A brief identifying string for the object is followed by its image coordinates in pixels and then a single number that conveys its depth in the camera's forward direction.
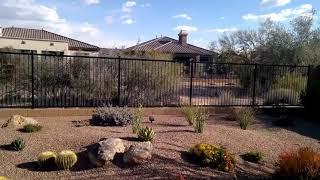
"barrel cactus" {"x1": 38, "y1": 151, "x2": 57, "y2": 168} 4.71
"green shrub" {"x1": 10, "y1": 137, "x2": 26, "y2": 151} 5.09
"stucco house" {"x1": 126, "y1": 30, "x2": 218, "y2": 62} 27.42
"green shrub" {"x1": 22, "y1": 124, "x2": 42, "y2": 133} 5.76
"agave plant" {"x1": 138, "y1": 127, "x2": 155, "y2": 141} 5.26
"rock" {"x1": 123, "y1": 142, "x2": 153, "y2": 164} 4.67
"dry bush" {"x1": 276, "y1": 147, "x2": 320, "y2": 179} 4.51
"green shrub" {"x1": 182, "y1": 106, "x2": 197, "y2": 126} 6.63
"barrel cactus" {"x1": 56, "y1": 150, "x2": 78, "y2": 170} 4.63
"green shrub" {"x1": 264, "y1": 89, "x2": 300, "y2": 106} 10.00
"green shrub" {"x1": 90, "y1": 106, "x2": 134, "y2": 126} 6.50
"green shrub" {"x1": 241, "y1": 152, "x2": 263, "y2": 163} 5.41
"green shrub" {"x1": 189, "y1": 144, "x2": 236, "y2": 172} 4.80
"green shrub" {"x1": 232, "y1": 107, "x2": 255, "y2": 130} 7.16
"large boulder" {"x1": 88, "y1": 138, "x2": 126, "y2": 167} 4.68
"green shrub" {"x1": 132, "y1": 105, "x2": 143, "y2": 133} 5.67
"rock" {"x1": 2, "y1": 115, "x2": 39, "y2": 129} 6.13
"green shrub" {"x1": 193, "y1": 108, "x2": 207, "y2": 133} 6.07
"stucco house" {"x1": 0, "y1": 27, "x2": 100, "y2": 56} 24.50
